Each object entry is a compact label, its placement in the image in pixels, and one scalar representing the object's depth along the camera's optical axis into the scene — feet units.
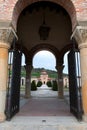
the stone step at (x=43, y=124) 13.85
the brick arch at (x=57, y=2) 16.99
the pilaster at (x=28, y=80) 43.60
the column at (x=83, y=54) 15.80
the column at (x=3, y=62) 15.46
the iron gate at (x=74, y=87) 16.28
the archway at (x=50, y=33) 29.59
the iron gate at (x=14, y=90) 16.33
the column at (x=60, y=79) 43.52
